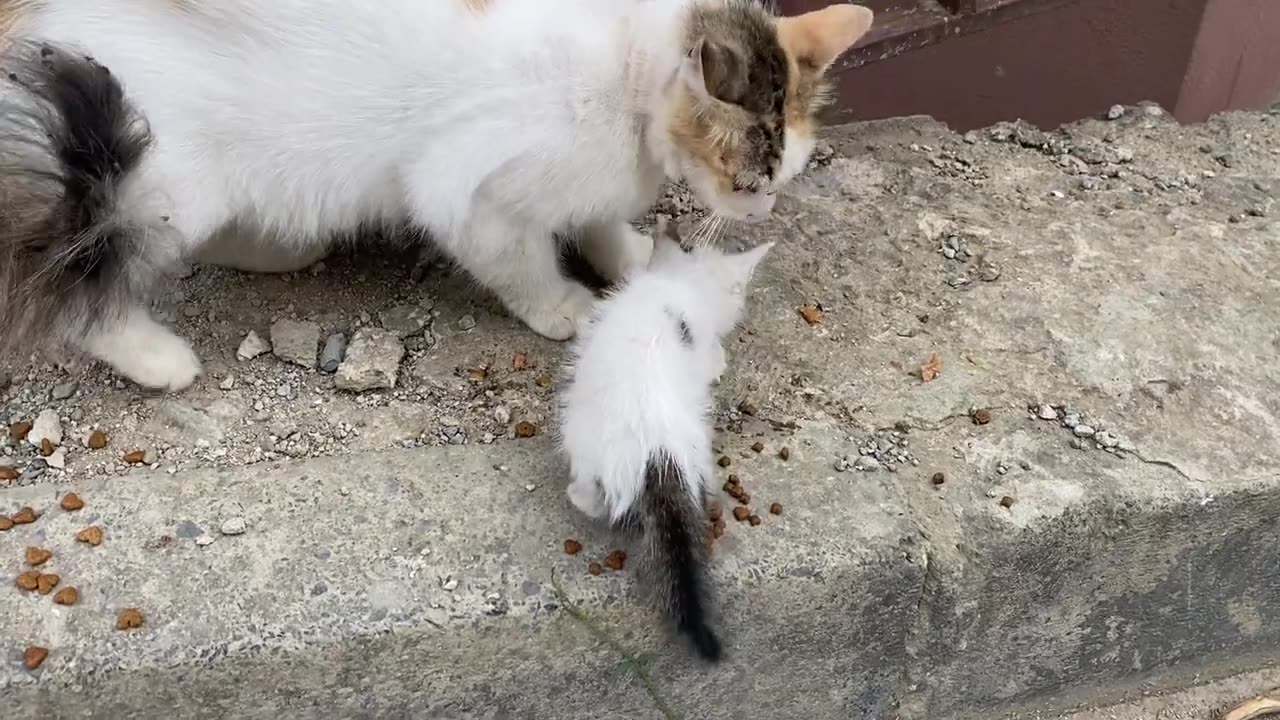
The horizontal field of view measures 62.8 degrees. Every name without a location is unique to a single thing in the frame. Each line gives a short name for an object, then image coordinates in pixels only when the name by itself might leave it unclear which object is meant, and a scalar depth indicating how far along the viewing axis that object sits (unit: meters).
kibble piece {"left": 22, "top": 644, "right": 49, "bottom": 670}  1.23
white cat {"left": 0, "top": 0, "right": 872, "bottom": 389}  1.37
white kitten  1.32
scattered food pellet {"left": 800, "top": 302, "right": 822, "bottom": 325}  1.80
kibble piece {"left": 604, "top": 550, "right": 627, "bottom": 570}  1.37
